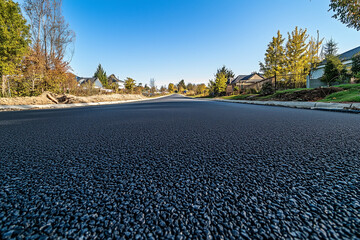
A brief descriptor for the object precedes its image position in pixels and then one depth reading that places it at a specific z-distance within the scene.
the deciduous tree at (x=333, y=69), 12.83
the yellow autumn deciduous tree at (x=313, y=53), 20.66
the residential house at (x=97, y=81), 47.58
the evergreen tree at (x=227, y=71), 48.78
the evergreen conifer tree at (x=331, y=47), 31.75
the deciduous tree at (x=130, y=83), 31.11
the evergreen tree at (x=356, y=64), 10.70
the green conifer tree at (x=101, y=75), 52.59
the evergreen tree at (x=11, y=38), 9.12
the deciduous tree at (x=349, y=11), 7.78
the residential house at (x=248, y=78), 39.46
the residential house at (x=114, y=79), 60.26
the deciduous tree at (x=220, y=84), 27.78
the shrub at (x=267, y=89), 12.74
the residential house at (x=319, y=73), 15.96
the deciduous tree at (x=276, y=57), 21.27
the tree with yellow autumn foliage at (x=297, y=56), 19.77
